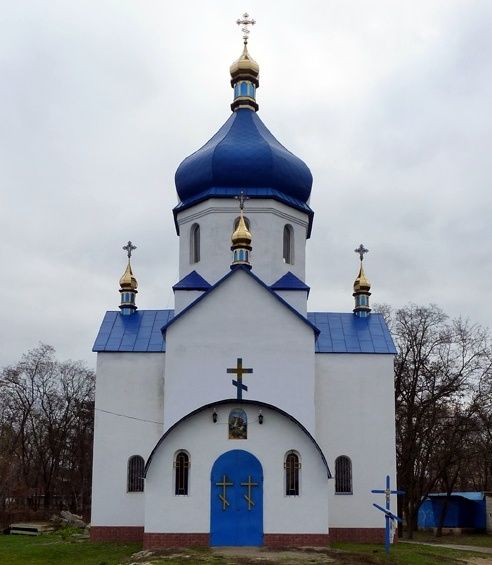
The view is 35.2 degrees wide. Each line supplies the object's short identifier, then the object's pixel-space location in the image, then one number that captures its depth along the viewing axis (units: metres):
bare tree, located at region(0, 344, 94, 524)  35.41
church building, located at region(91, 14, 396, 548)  16.30
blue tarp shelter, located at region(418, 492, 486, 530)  29.27
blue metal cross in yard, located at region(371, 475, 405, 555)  15.48
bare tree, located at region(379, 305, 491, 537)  25.50
